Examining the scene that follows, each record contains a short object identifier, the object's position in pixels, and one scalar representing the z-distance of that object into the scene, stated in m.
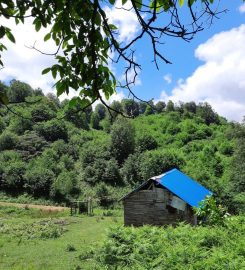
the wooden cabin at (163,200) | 19.61
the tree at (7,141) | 64.94
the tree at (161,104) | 84.99
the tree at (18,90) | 83.31
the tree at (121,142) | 56.50
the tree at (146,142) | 58.41
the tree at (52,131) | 68.81
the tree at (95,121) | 84.75
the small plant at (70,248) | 17.74
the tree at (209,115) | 74.88
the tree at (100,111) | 90.38
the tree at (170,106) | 80.00
